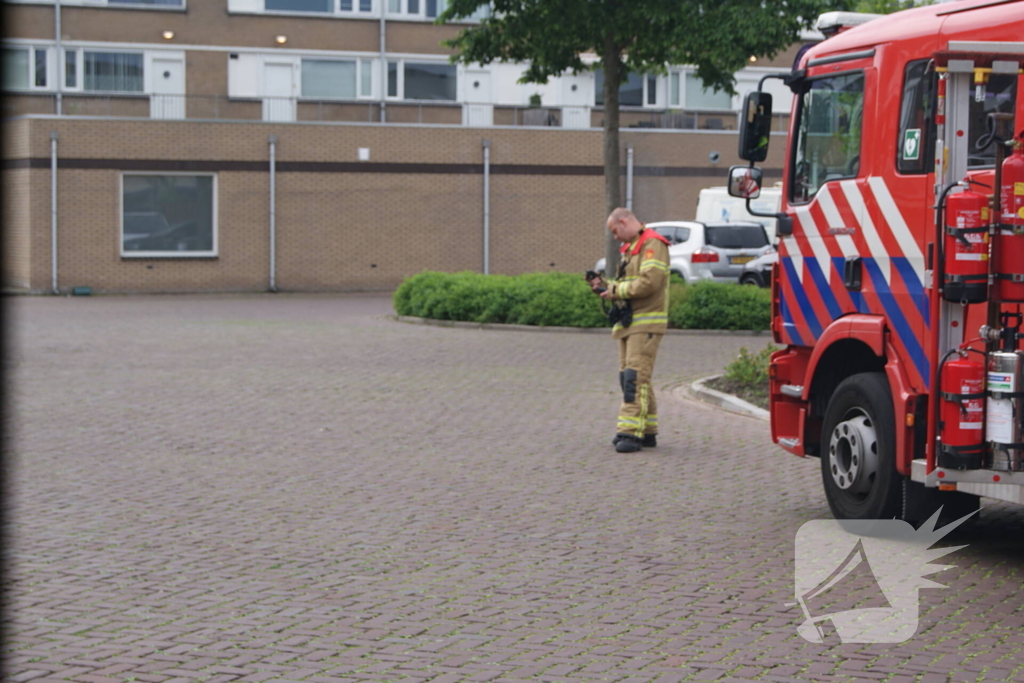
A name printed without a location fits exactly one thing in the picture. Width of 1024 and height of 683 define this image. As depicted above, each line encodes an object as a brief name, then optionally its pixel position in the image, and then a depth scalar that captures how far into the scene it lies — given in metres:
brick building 33.22
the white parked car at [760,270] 26.09
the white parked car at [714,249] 26.61
